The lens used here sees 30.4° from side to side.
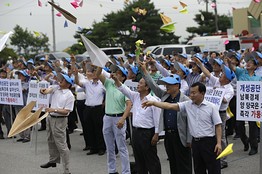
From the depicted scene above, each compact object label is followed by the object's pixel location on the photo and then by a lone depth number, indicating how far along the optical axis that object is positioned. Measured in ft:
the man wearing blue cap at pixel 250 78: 30.25
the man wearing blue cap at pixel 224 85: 26.43
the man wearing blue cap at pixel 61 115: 27.32
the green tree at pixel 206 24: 162.30
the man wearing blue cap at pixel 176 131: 21.57
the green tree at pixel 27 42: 162.91
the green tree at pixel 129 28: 146.51
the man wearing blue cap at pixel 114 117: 26.21
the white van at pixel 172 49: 85.92
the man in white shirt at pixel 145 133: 22.94
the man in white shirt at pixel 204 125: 20.83
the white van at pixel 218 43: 90.81
